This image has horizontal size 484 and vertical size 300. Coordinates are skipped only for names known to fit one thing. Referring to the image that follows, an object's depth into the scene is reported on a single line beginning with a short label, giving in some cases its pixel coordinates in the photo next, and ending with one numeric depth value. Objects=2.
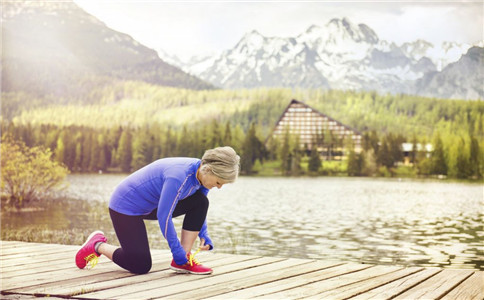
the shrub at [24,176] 11.89
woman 3.06
